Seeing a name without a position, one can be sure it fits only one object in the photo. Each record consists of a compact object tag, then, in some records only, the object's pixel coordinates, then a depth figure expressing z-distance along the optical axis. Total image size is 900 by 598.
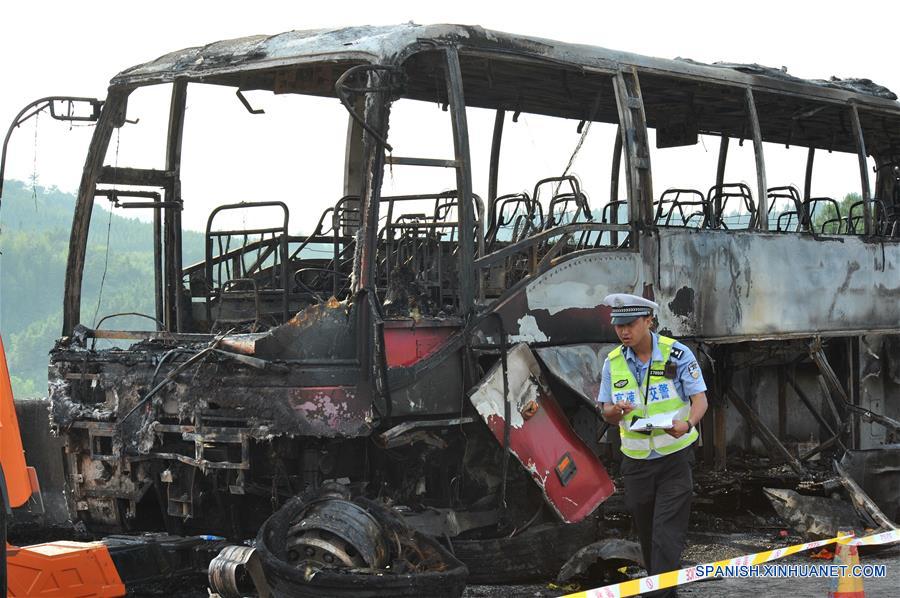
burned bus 7.39
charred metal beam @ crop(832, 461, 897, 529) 9.64
